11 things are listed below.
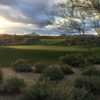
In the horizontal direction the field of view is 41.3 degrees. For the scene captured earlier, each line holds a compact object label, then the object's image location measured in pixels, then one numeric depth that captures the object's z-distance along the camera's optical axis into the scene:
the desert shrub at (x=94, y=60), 11.23
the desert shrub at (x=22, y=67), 8.56
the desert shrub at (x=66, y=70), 7.98
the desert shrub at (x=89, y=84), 5.57
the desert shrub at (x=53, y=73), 6.78
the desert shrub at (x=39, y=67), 8.27
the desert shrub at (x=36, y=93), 4.76
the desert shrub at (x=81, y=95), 4.69
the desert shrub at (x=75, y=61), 10.14
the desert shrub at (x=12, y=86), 5.60
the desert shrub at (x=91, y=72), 7.12
